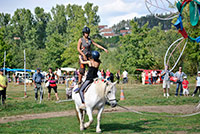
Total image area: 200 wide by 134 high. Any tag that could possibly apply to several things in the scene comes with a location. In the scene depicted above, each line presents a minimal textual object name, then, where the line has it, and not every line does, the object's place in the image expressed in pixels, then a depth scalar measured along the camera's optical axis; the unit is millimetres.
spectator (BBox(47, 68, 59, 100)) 21278
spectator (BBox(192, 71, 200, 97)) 22686
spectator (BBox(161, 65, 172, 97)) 22688
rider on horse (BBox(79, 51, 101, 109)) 9812
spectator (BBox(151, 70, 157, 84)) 40031
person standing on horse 10471
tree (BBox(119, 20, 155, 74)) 48531
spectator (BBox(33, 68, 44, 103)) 20859
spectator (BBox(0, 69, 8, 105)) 17855
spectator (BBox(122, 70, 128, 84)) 41488
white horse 9414
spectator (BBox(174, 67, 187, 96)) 23422
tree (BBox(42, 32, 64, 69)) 74625
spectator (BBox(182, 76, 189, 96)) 23297
